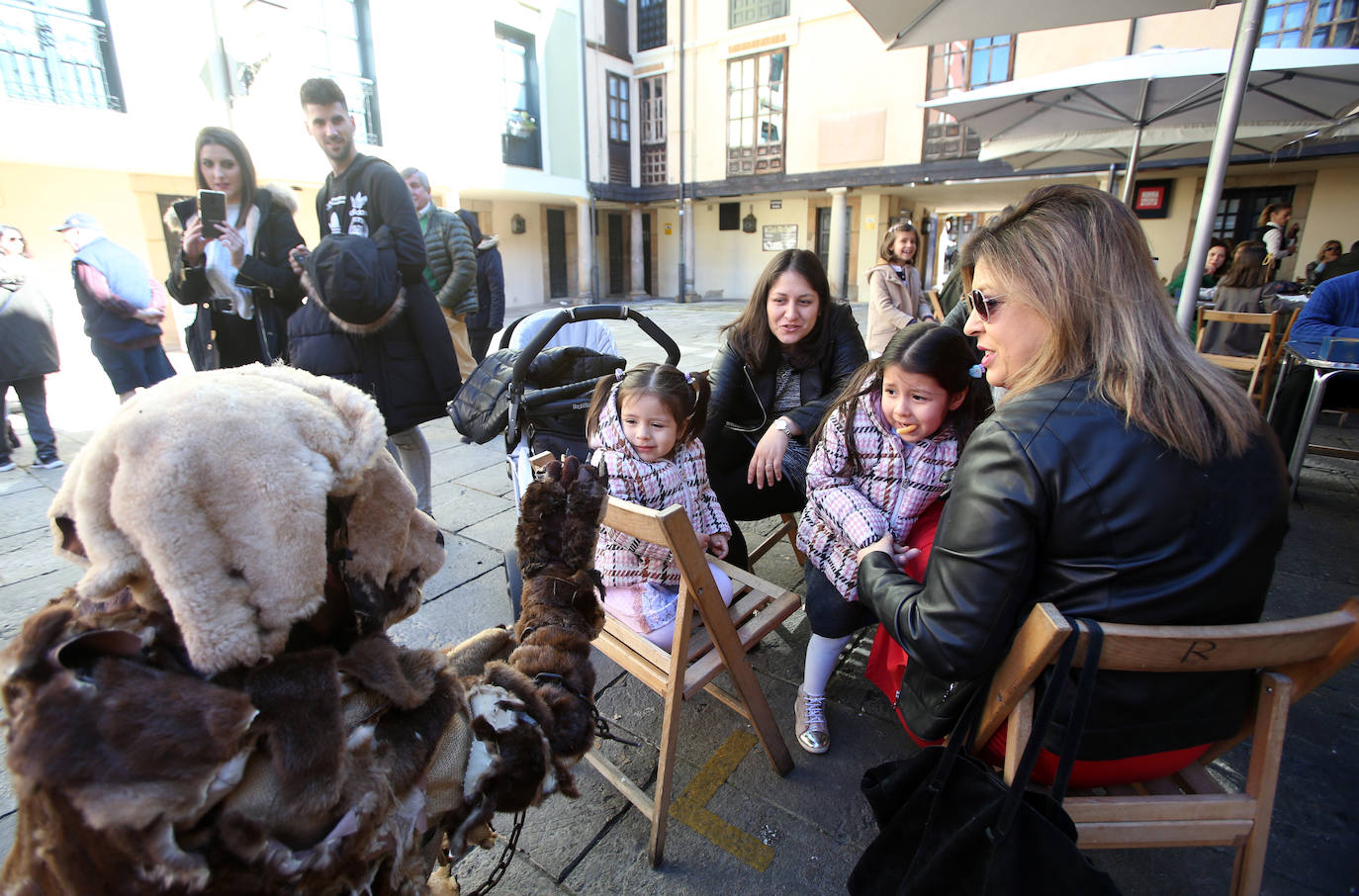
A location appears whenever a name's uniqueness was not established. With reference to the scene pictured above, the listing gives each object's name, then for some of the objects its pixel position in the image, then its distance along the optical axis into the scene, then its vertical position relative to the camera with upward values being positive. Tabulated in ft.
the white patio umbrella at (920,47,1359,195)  14.82 +4.16
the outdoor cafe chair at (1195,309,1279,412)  15.14 -1.95
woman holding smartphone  9.84 -0.12
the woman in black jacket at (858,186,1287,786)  3.78 -1.37
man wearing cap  14.61 -1.01
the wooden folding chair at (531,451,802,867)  5.06 -3.54
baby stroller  8.06 -1.73
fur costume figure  2.01 -1.37
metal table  11.28 -1.99
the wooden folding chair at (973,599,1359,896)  3.49 -2.61
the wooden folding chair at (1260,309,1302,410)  15.40 -2.45
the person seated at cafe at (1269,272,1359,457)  11.76 -1.27
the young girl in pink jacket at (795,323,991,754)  6.37 -2.04
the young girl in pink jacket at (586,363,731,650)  6.62 -2.28
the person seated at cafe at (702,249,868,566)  8.91 -1.55
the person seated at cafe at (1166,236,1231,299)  23.68 -0.20
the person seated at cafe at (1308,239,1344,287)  27.44 +0.38
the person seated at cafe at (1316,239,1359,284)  18.99 -0.09
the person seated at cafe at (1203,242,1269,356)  18.78 -1.04
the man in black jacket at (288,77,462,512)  9.48 -0.57
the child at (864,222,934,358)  16.44 -0.70
